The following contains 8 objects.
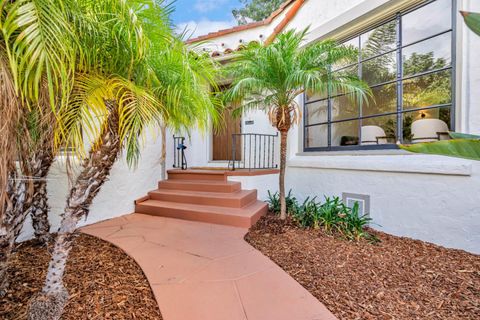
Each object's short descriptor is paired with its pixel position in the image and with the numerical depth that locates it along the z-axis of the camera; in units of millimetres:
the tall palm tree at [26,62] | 980
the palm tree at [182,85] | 1831
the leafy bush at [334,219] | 3107
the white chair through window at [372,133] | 4496
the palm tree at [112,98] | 1406
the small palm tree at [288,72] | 3062
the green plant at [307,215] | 3412
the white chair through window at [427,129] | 3576
